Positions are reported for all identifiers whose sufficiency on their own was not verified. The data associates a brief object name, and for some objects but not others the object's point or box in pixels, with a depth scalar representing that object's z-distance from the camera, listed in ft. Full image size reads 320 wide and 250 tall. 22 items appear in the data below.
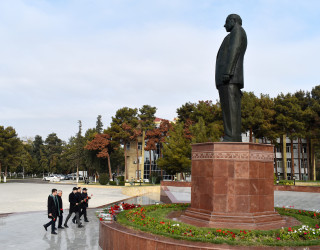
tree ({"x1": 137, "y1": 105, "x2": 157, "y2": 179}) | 136.15
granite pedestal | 24.11
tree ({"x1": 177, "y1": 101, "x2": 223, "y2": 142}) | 101.55
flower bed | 18.61
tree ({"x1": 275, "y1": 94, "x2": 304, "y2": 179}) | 110.83
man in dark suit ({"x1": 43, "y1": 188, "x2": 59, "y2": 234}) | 30.55
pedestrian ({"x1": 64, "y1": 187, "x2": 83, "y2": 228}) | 34.09
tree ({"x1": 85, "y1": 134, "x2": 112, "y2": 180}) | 135.44
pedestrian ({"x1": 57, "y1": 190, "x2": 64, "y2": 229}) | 32.50
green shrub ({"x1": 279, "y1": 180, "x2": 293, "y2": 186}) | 93.35
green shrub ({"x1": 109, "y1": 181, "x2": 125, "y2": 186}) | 121.60
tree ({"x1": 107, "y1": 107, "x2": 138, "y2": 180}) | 134.00
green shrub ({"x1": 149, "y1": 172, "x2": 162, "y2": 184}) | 120.20
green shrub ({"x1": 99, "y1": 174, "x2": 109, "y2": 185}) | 122.42
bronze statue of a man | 27.12
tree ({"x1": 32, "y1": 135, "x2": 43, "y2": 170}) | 248.24
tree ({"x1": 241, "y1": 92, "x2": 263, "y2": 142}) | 104.53
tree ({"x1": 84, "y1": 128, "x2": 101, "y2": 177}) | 148.56
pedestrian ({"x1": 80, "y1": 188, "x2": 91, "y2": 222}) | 36.31
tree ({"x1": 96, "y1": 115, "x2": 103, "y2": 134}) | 232.32
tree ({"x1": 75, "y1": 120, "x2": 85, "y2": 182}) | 159.43
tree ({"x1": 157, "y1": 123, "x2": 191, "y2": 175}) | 99.50
